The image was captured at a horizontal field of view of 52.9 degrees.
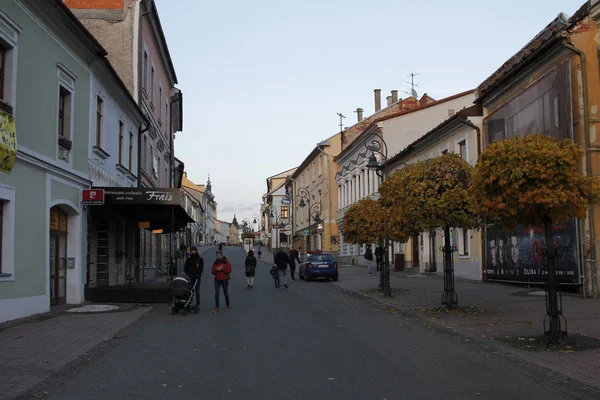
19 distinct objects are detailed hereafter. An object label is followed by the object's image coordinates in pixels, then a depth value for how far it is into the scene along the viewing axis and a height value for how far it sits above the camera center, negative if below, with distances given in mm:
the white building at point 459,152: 24156 +3938
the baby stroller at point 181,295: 15328 -1243
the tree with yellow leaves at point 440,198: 14297 +1059
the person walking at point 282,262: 26188 -750
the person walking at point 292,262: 32312 -931
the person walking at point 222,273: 16656 -759
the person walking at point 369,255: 35756 -679
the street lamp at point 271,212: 91138 +5191
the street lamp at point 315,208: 57638 +3572
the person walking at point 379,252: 23128 -345
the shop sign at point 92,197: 16984 +1418
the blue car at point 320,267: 30891 -1169
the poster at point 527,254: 17188 -430
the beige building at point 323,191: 54938 +5122
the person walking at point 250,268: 25272 -961
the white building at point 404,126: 39812 +7818
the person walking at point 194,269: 16453 -627
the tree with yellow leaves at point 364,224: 24241 +806
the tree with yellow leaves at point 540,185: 9570 +910
